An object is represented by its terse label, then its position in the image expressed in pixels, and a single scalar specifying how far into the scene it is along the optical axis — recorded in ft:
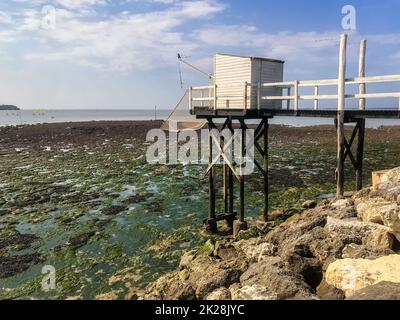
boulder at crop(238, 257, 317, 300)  21.03
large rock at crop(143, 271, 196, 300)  25.98
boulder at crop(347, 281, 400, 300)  16.98
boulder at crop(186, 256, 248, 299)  25.43
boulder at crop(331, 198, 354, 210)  33.05
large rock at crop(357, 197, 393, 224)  27.12
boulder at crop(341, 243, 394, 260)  23.20
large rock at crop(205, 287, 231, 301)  23.24
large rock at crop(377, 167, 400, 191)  31.07
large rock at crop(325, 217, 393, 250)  24.40
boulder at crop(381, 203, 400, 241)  24.54
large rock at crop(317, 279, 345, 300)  20.77
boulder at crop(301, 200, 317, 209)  51.94
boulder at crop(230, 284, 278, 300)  21.17
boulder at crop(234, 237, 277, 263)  29.91
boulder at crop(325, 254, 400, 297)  19.99
